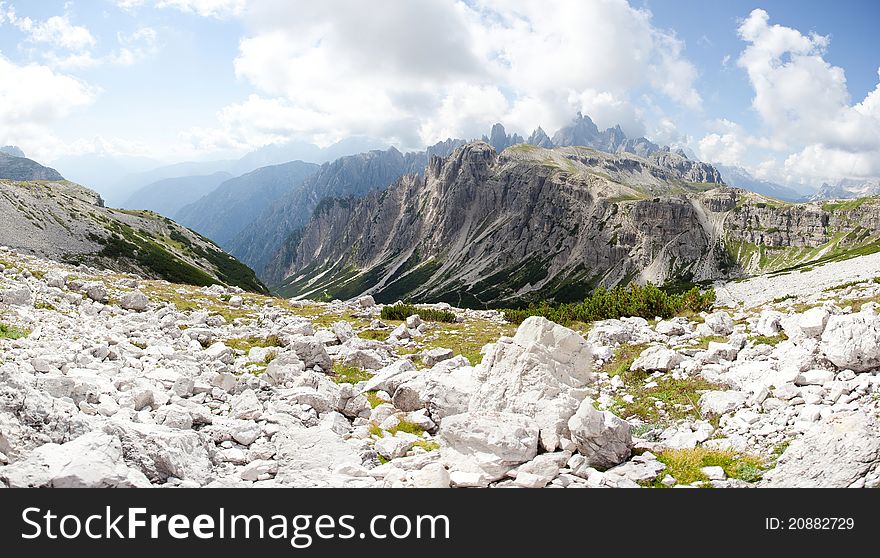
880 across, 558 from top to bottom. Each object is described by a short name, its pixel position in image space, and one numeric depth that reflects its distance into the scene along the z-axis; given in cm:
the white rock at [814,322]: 1444
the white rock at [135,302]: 3144
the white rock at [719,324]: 2247
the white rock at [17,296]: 2205
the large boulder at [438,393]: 1368
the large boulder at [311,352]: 1989
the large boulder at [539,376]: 1100
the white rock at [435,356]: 2248
